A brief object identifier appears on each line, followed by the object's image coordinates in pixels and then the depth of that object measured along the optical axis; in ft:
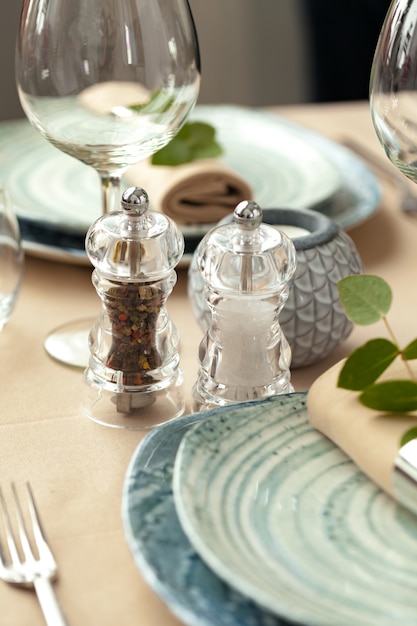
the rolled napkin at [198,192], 3.46
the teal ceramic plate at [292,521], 2.21
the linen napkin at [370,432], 2.40
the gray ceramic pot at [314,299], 2.87
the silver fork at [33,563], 2.28
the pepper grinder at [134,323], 2.68
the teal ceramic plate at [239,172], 3.39
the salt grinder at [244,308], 2.65
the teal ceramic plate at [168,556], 2.19
